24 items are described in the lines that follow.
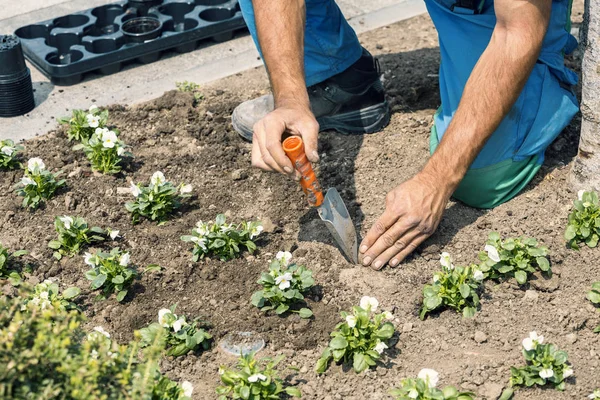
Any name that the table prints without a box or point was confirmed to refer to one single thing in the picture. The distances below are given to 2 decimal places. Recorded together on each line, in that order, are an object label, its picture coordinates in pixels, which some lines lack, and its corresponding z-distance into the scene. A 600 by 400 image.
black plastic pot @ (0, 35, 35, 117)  4.35
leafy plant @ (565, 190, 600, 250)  3.38
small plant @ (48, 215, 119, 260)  3.55
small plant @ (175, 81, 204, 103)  4.71
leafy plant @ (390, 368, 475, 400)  2.66
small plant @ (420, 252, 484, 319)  3.11
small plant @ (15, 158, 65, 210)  3.82
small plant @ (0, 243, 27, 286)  3.35
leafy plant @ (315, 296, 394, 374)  2.91
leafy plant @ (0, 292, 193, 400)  2.07
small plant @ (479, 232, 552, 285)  3.21
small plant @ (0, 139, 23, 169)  4.02
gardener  3.26
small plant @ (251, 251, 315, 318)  3.15
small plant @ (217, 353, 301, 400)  2.72
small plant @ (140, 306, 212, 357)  3.03
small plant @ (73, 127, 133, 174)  3.99
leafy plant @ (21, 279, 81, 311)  3.10
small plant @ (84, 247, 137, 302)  3.27
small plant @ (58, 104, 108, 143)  4.18
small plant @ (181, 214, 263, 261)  3.45
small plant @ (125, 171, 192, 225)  3.70
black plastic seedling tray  4.87
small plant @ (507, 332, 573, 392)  2.82
